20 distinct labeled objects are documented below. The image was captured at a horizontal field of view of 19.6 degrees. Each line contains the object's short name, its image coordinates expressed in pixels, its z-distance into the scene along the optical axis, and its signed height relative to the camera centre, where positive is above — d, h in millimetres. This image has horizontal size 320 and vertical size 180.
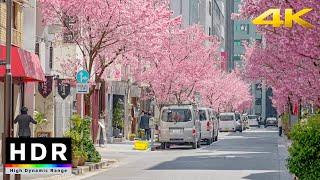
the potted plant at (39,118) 34188 -65
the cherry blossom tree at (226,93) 98181 +2709
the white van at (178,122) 45312 -300
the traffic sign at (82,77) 28984 +1224
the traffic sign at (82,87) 28719 +903
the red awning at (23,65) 28406 +1646
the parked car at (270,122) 137162 -945
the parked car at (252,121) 138238 -801
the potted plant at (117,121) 57881 -314
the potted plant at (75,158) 27219 -1254
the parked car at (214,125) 56375 -607
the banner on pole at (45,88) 40969 +1262
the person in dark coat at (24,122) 26733 -165
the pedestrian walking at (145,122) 54375 -356
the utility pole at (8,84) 16203 +569
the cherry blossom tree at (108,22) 34250 +3547
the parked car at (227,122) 90250 -624
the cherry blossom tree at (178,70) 64188 +3270
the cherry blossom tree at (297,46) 23141 +1864
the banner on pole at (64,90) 31797 +940
